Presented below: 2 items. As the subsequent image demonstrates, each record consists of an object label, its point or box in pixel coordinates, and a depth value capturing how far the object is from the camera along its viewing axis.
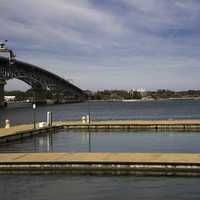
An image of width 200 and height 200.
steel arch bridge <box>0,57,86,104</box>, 112.76
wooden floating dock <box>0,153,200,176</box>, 14.02
